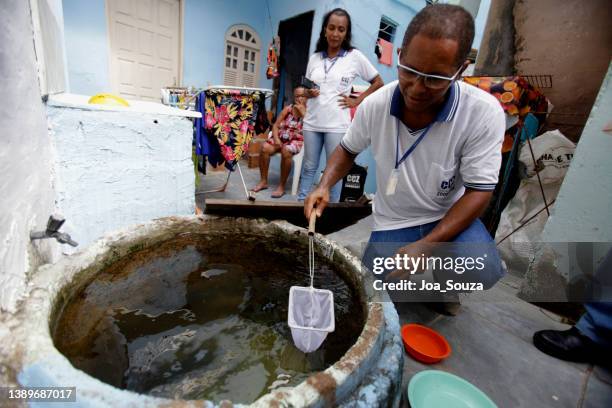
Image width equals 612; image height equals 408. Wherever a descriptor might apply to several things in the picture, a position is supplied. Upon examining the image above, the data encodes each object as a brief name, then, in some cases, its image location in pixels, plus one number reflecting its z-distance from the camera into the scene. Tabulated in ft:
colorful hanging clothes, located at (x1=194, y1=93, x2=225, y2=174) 10.80
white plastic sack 9.50
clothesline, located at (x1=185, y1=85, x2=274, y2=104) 10.57
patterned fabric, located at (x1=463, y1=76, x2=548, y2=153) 9.72
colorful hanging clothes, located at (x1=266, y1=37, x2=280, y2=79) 20.26
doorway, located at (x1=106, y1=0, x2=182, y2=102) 19.19
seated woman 14.42
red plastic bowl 5.84
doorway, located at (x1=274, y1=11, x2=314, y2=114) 22.33
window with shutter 23.44
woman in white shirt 10.70
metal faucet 3.57
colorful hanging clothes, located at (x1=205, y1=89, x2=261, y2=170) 10.87
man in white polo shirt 4.34
